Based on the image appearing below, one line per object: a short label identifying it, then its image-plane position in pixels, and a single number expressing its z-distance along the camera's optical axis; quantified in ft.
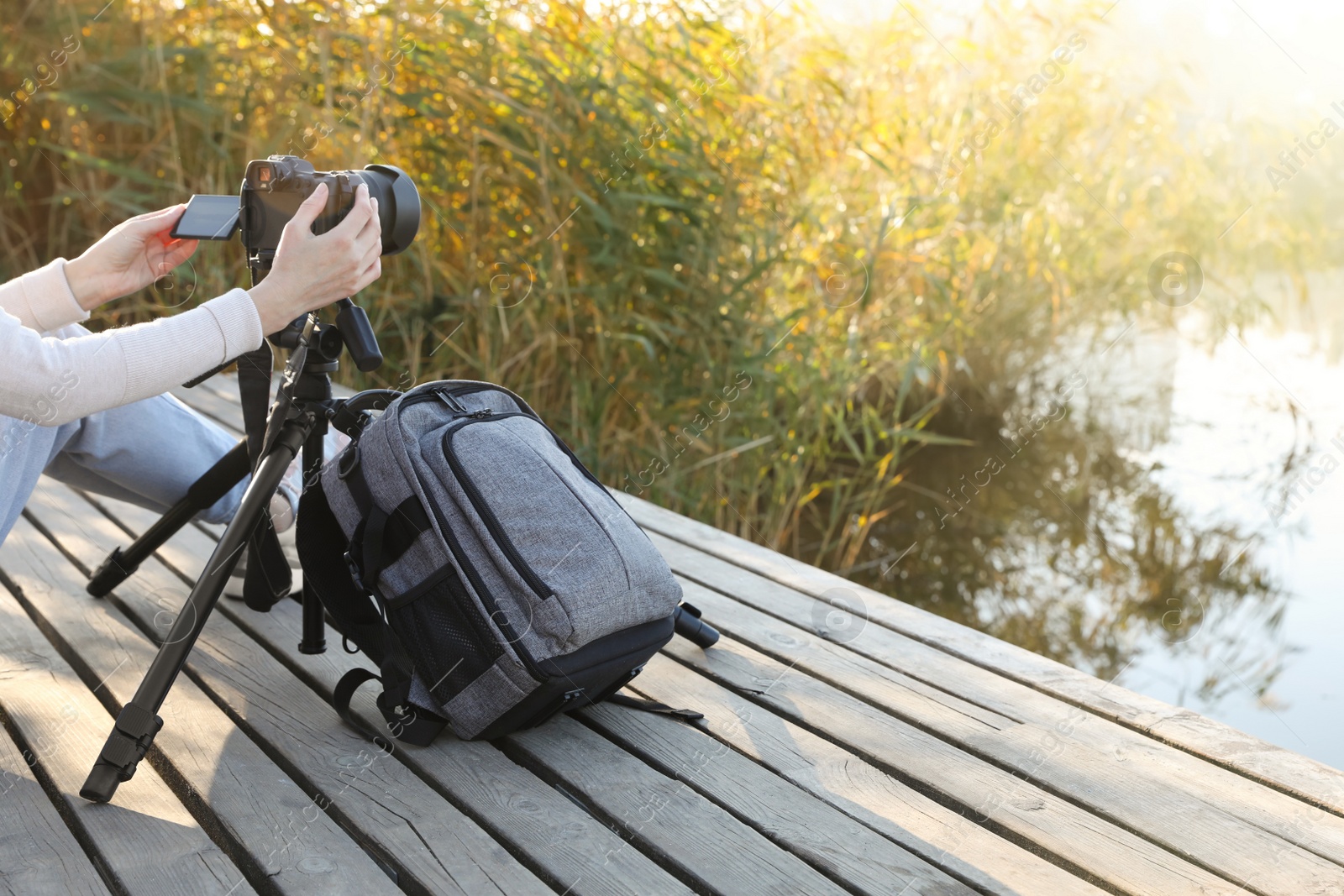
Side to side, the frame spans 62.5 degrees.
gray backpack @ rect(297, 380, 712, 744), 4.11
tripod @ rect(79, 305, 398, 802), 3.87
